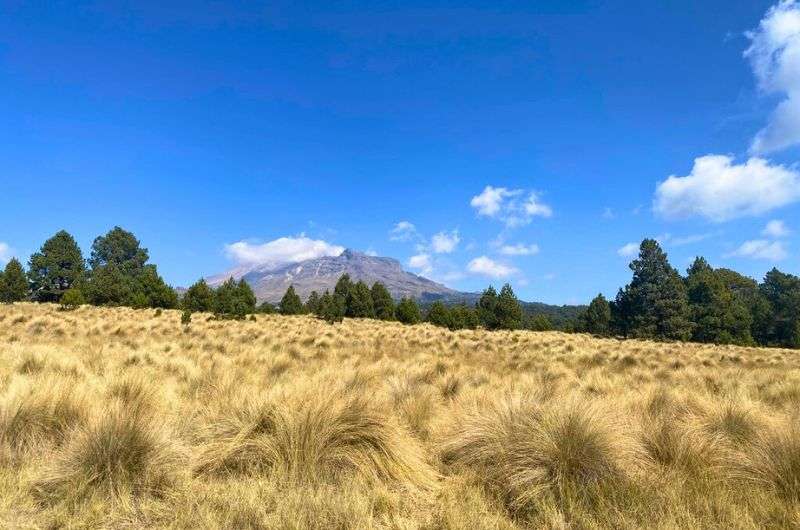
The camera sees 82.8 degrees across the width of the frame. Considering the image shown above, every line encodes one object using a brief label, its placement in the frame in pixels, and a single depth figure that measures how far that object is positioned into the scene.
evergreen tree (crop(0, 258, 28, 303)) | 50.25
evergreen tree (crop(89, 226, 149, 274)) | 86.19
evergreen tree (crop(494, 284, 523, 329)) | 48.06
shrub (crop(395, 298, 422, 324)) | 49.03
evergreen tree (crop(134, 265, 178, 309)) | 44.69
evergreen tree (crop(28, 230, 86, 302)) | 62.66
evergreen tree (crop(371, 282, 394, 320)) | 53.23
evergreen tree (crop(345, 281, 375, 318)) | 51.56
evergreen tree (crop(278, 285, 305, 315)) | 51.94
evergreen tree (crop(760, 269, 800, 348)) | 61.32
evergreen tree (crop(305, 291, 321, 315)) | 57.42
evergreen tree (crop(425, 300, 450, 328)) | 45.31
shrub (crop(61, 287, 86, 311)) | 34.88
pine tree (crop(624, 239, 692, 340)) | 51.47
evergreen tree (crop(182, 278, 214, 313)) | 41.19
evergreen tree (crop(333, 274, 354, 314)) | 55.75
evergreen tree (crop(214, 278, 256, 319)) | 36.56
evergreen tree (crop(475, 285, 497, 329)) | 48.88
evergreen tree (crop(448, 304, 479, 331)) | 44.50
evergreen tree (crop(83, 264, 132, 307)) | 46.03
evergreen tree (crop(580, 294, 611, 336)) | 60.31
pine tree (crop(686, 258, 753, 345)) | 52.34
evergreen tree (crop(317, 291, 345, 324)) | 40.64
